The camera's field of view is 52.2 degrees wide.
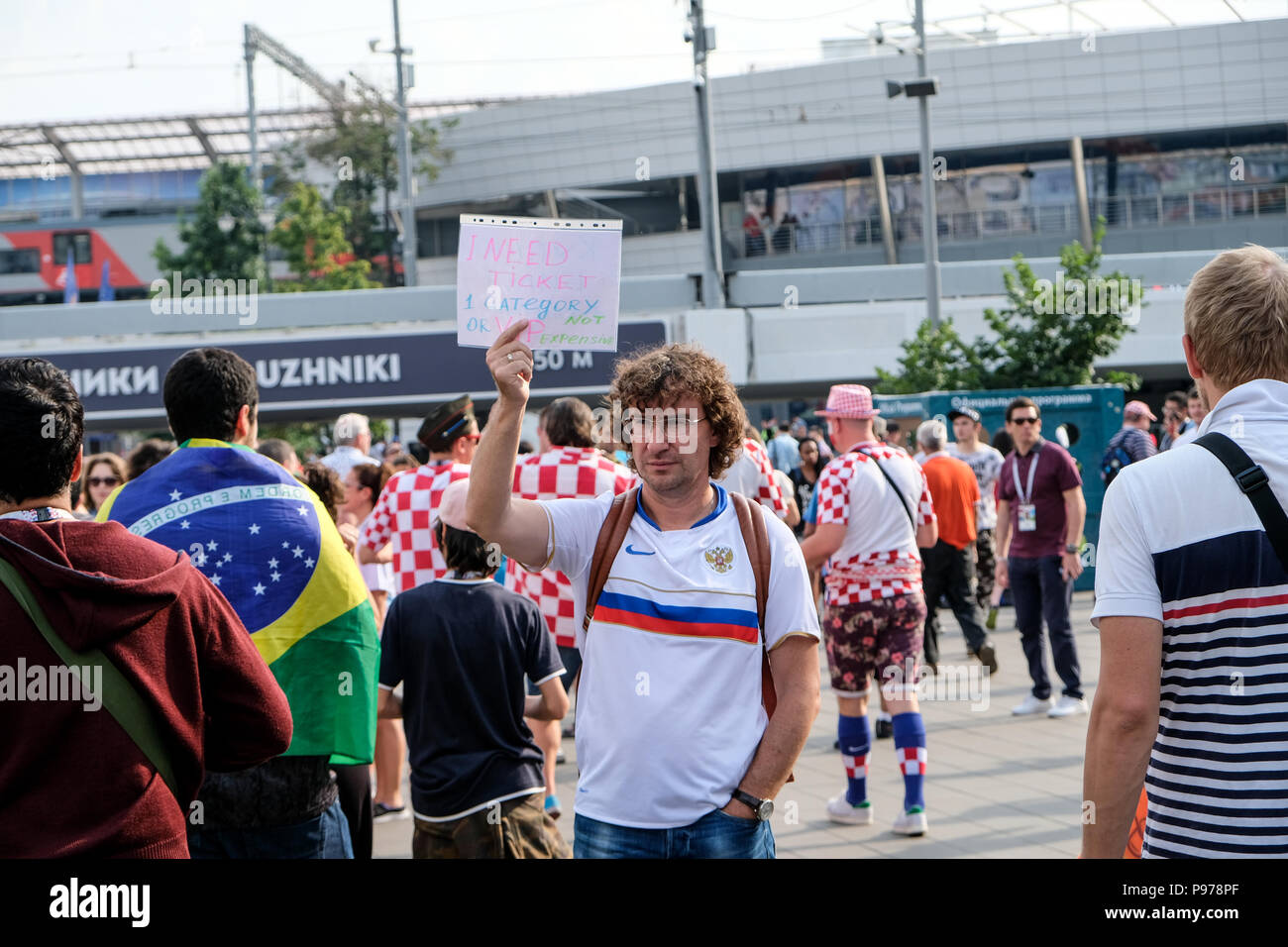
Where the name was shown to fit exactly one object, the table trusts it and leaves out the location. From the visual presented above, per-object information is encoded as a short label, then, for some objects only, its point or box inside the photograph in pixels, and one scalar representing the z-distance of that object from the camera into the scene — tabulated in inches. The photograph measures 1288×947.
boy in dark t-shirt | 162.7
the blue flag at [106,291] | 1607.0
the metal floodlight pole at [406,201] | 1230.4
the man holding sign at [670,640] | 110.3
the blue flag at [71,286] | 1684.1
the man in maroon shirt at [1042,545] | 338.0
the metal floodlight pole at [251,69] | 1809.3
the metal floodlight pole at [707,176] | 839.7
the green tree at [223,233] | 1792.6
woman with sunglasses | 297.9
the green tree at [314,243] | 1547.7
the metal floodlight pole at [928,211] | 772.0
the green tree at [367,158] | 1843.0
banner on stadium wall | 866.1
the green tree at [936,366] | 700.0
